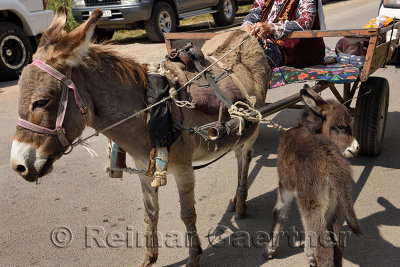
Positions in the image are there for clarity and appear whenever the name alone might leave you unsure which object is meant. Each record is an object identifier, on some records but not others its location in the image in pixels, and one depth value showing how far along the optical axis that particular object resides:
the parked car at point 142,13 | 11.25
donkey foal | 3.04
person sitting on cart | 4.27
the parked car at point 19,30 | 9.02
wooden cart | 4.35
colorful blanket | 4.24
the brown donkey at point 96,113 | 2.51
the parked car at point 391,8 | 9.33
